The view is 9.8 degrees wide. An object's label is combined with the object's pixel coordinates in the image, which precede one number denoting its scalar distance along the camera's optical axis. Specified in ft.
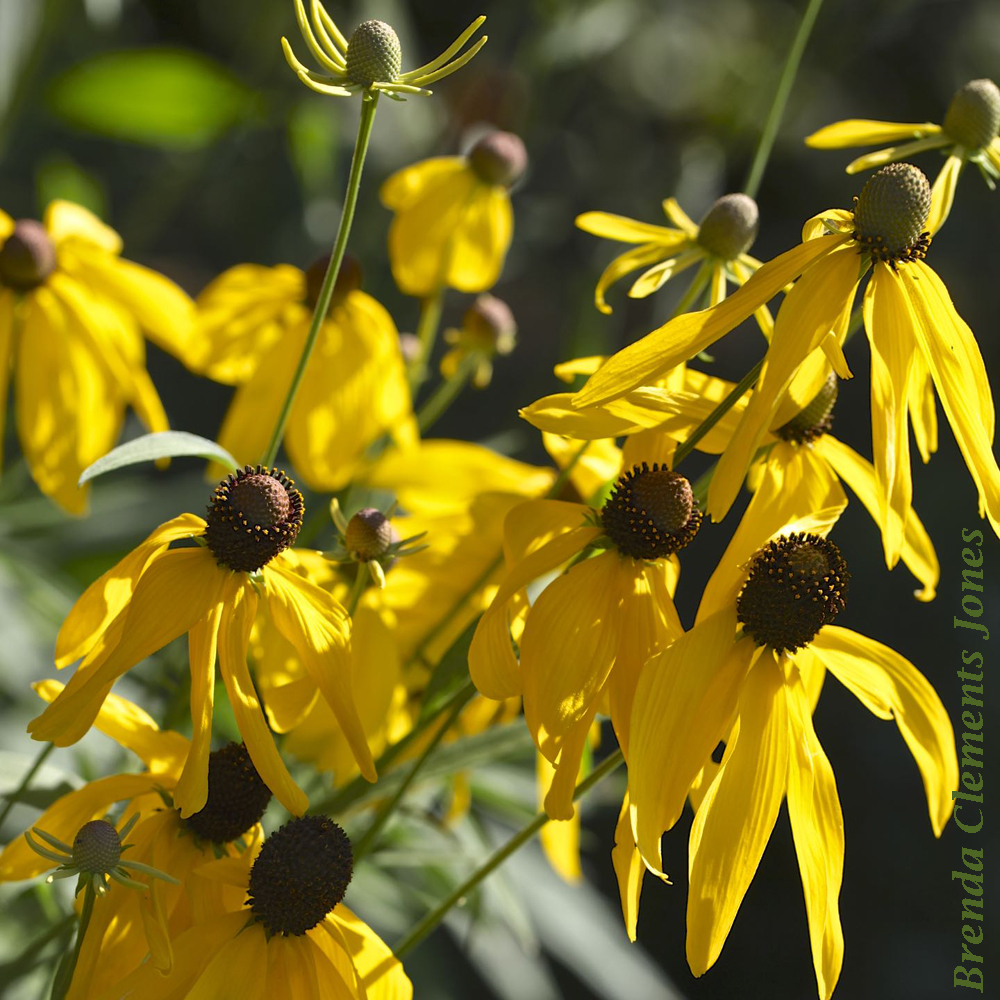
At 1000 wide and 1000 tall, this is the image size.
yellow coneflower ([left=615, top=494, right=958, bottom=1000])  2.75
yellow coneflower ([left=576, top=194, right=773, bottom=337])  2.89
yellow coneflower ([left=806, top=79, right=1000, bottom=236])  2.87
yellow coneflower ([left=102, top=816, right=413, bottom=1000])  2.73
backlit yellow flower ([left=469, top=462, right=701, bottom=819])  2.77
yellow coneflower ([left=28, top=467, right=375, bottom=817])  2.74
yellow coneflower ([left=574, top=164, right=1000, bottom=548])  2.74
